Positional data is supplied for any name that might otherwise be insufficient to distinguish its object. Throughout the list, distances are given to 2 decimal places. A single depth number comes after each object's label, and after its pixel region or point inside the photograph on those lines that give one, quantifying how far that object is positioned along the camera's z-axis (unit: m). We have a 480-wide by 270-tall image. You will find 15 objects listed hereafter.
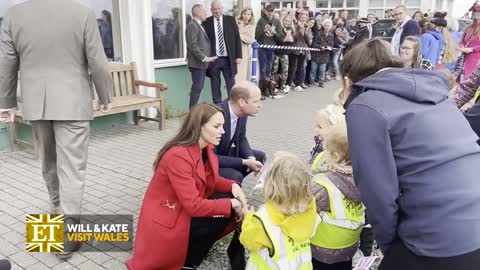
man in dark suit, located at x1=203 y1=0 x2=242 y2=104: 7.25
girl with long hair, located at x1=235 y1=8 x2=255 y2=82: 8.62
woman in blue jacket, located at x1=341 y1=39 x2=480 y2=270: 1.54
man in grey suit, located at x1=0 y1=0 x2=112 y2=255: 2.86
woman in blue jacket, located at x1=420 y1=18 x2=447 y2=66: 6.82
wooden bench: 6.18
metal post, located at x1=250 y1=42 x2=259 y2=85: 9.01
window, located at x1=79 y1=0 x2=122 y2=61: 6.55
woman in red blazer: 2.51
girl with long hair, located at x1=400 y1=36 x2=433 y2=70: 4.48
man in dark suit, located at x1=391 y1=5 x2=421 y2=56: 6.76
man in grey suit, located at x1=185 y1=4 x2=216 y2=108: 6.82
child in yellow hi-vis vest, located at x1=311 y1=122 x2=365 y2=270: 2.26
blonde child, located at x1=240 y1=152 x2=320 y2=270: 2.09
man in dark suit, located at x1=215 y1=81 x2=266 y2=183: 3.32
